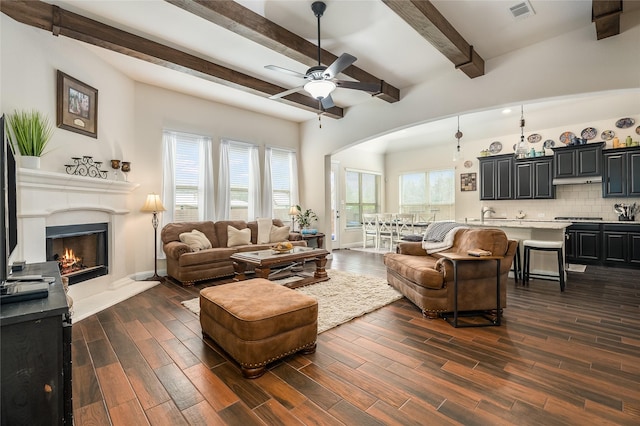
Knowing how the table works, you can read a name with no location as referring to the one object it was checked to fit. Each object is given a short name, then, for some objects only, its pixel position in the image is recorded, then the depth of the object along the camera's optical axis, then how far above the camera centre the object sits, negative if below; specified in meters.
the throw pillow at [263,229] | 5.78 -0.29
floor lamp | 4.72 +0.08
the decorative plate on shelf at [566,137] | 6.24 +1.55
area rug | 3.16 -1.04
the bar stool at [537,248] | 4.15 -0.52
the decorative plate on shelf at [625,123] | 5.61 +1.65
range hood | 5.80 +0.62
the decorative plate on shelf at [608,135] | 5.81 +1.48
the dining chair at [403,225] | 7.43 -0.30
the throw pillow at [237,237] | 5.39 -0.40
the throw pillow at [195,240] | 4.77 -0.40
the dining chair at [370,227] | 8.00 -0.37
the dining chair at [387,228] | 7.71 -0.39
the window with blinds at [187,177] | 5.41 +0.69
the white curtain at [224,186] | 5.83 +0.56
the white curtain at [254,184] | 6.36 +0.64
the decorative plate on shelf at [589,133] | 6.00 +1.57
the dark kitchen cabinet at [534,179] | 6.37 +0.72
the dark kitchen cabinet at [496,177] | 6.89 +0.82
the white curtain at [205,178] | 5.65 +0.69
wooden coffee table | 4.08 -0.65
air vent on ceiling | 3.07 +2.11
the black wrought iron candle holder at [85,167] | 3.77 +0.62
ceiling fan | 3.00 +1.49
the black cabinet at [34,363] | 1.12 -0.57
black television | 1.33 +0.00
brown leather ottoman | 2.08 -0.80
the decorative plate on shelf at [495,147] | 7.28 +1.57
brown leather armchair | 3.06 -0.70
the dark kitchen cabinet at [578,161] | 5.75 +1.00
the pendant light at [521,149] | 5.09 +1.07
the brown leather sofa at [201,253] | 4.43 -0.58
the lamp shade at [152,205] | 4.71 +0.16
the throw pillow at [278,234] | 5.88 -0.39
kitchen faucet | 7.38 +0.06
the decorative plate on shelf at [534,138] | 6.66 +1.64
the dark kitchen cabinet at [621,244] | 5.33 -0.60
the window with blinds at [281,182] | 6.84 +0.75
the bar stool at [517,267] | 4.62 -0.84
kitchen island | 4.50 -0.35
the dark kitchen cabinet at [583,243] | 5.71 -0.61
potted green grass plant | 2.96 +0.81
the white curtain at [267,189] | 6.52 +0.55
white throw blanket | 3.77 -0.34
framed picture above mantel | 3.55 +1.37
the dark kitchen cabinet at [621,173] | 5.45 +0.71
